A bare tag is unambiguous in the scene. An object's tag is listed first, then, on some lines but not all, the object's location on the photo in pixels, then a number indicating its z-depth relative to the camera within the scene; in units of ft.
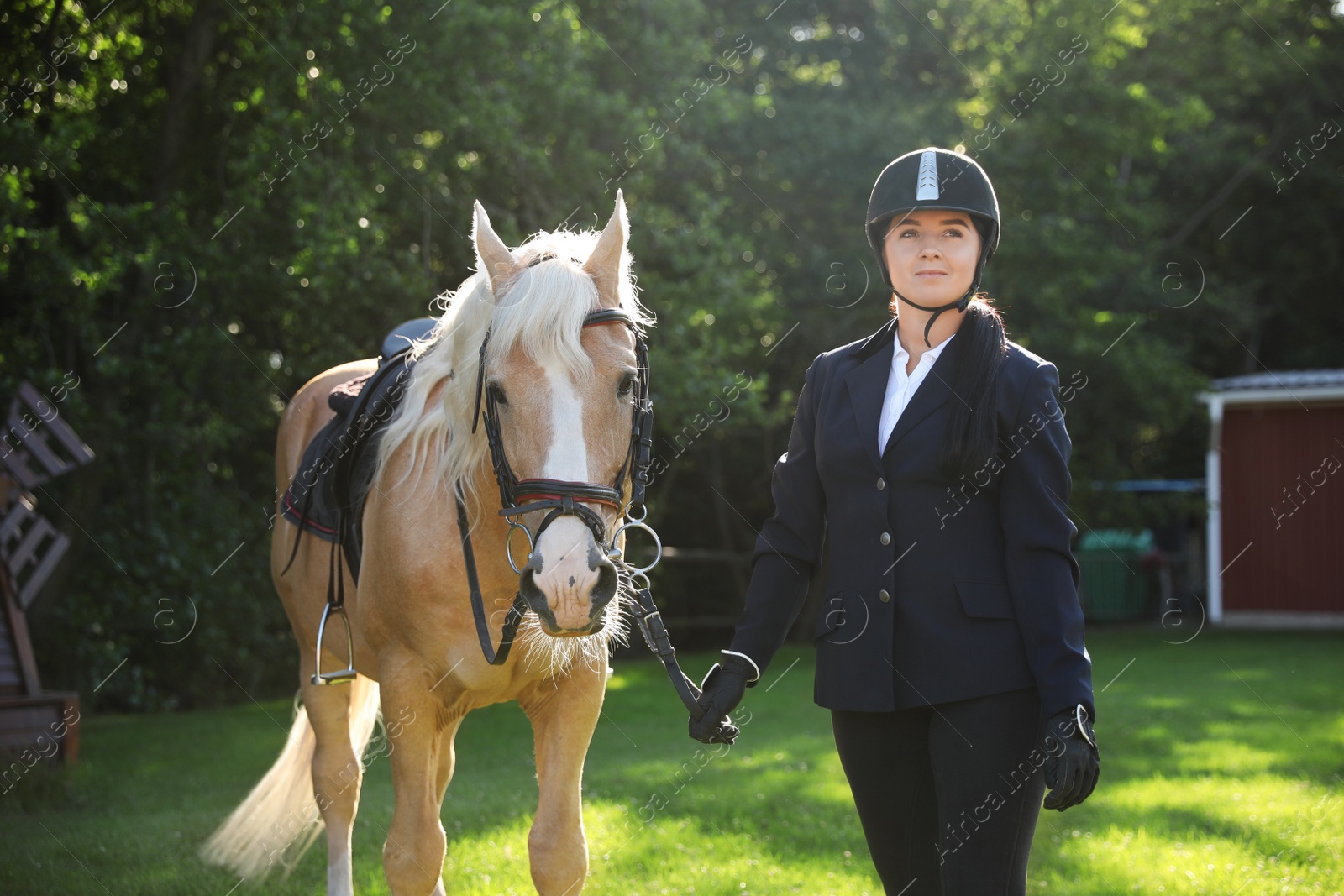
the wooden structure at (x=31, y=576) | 21.72
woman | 7.13
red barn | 55.83
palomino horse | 7.96
